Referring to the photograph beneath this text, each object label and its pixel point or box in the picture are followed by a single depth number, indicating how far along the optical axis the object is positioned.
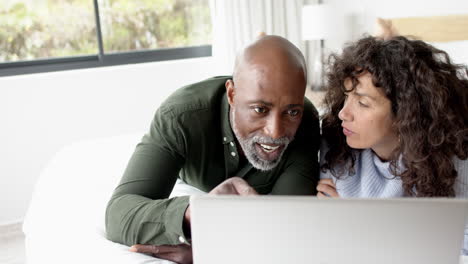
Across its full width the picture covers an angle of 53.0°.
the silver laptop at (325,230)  0.67
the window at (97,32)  3.02
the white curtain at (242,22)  3.28
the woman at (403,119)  1.27
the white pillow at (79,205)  1.18
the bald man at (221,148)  1.16
